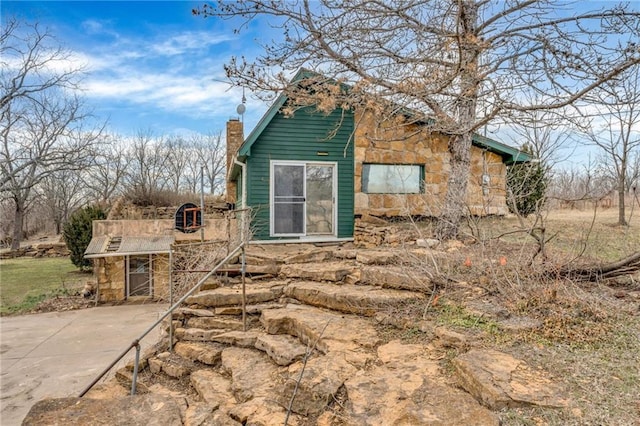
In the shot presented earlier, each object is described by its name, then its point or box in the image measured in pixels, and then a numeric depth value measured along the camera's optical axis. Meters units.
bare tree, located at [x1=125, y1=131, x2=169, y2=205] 28.22
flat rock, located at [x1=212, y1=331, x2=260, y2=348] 4.25
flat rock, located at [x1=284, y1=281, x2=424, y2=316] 4.08
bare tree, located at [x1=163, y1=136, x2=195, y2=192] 30.14
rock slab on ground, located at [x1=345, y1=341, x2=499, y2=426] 2.13
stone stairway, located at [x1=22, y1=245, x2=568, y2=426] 2.45
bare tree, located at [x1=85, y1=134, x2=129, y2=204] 26.59
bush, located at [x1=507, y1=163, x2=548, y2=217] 8.65
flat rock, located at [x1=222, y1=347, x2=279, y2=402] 3.10
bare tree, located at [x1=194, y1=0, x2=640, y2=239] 5.21
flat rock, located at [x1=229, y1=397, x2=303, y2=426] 2.59
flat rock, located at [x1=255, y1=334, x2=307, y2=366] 3.47
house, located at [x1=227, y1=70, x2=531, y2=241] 8.53
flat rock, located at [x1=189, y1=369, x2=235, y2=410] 3.18
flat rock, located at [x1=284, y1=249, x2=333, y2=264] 6.62
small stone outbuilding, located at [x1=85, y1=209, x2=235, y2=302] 11.82
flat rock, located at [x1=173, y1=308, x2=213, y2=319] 5.04
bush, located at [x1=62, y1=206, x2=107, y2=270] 15.15
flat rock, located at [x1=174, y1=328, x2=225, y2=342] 4.57
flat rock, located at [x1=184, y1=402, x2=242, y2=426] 2.78
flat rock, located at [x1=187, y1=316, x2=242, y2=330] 4.74
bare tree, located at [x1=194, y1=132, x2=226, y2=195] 31.70
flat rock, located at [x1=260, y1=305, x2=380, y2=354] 3.38
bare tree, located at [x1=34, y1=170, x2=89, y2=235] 28.80
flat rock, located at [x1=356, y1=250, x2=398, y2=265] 5.84
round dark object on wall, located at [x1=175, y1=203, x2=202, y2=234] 8.12
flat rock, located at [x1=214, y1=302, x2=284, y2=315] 4.88
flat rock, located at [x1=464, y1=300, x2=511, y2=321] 3.35
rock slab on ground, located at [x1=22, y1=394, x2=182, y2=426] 2.74
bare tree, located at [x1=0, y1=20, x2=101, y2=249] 15.27
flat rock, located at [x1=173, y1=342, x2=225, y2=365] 4.15
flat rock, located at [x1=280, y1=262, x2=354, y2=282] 5.34
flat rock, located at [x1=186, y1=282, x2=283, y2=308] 5.13
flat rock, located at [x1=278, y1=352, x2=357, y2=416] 2.63
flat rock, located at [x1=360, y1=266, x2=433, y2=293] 4.18
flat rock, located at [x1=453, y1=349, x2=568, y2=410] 2.15
